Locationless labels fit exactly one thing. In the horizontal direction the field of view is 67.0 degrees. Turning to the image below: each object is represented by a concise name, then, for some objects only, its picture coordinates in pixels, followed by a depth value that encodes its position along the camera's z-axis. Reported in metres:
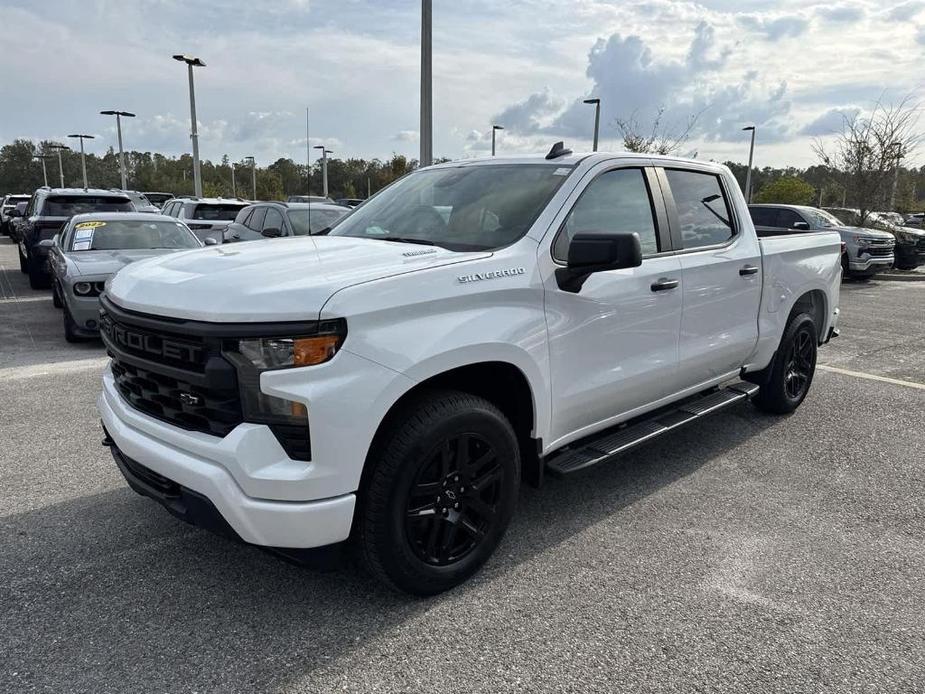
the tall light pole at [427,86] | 12.19
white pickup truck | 2.48
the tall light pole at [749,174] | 37.27
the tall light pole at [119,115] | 38.61
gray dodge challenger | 7.81
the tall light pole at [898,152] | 21.53
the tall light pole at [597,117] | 30.23
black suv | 12.34
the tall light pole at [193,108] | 25.03
